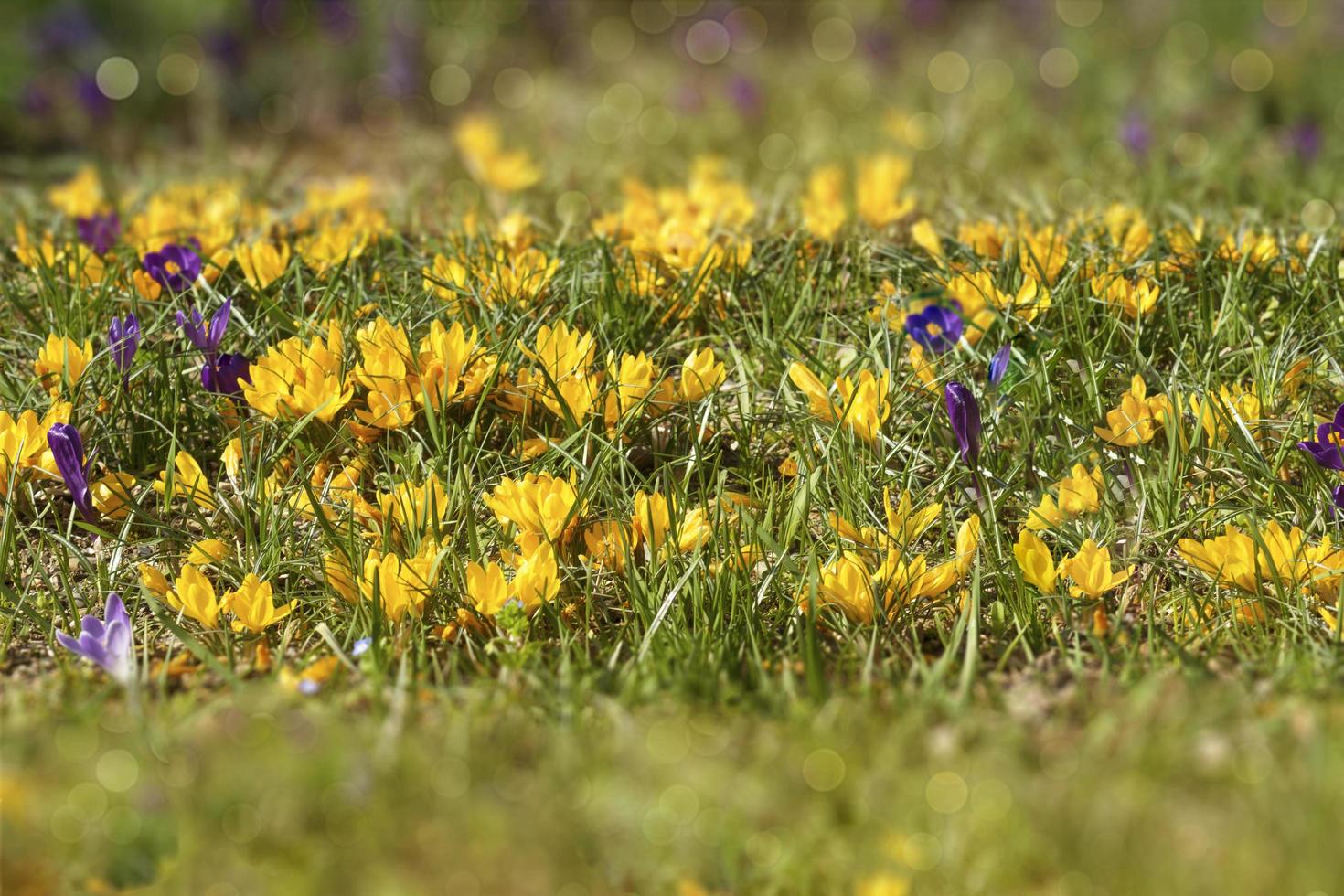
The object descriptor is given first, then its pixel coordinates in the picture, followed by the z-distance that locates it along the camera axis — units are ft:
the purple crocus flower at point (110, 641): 11.66
